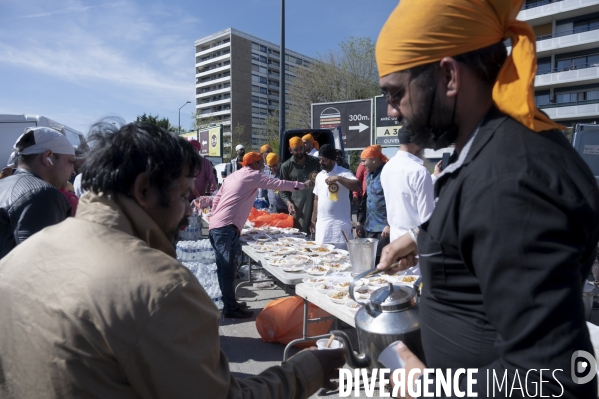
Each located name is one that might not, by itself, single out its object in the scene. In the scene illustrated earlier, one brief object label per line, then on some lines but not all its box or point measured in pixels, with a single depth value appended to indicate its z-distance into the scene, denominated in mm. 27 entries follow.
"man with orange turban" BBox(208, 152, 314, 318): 4793
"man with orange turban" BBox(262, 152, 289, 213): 7285
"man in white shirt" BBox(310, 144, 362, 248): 4855
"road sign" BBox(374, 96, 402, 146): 10833
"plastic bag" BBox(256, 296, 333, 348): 4027
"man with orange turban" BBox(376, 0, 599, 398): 765
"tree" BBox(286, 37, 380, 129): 26859
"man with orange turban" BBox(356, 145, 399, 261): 5277
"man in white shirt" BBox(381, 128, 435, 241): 3469
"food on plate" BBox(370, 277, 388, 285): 3045
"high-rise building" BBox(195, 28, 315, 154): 87000
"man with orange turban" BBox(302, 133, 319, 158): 7688
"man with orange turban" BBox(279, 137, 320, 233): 6656
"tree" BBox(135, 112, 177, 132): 39394
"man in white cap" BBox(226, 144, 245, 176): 10205
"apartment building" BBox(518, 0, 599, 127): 36500
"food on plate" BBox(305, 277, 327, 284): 3290
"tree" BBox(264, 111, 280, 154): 36938
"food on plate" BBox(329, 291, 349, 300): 2840
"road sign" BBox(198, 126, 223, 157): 22641
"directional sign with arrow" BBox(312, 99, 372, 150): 10898
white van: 9445
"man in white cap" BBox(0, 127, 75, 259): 2459
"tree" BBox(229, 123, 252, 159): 54025
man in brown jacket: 903
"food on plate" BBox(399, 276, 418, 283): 2959
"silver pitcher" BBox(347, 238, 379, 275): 3039
